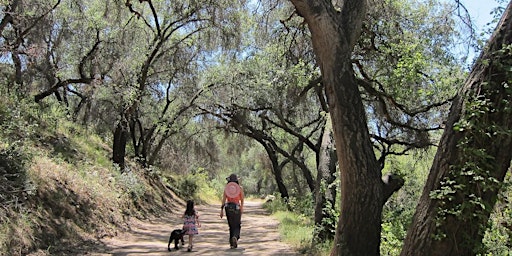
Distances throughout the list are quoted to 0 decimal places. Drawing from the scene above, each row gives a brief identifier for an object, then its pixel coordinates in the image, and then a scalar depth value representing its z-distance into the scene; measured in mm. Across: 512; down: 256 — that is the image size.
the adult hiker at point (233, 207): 9172
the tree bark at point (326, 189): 8328
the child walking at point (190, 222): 9039
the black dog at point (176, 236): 8920
